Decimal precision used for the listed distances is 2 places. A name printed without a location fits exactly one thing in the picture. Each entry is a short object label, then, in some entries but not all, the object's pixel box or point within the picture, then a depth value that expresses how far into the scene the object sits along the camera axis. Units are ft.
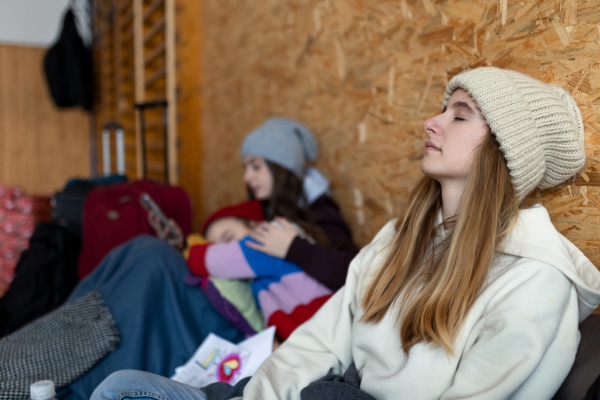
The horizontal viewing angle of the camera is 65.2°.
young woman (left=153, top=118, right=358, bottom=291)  5.66
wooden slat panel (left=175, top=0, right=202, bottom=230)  9.89
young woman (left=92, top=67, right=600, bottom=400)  2.57
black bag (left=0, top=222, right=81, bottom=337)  5.33
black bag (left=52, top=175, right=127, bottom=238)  6.67
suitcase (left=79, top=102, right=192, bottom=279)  6.19
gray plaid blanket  3.75
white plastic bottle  2.94
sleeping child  4.62
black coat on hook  13.35
